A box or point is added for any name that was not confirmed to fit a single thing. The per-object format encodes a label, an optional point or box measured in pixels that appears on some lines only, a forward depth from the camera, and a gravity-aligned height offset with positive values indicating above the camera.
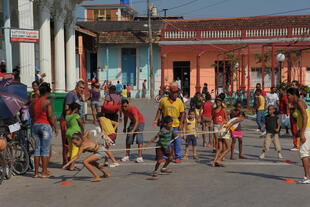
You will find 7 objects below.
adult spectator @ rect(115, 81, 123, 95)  34.27 -0.31
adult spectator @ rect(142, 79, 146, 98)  37.28 -0.52
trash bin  17.53 -0.73
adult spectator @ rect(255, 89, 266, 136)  16.59 -1.02
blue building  37.31 +2.00
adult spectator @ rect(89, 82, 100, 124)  18.98 -0.64
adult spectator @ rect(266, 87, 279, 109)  17.19 -0.59
